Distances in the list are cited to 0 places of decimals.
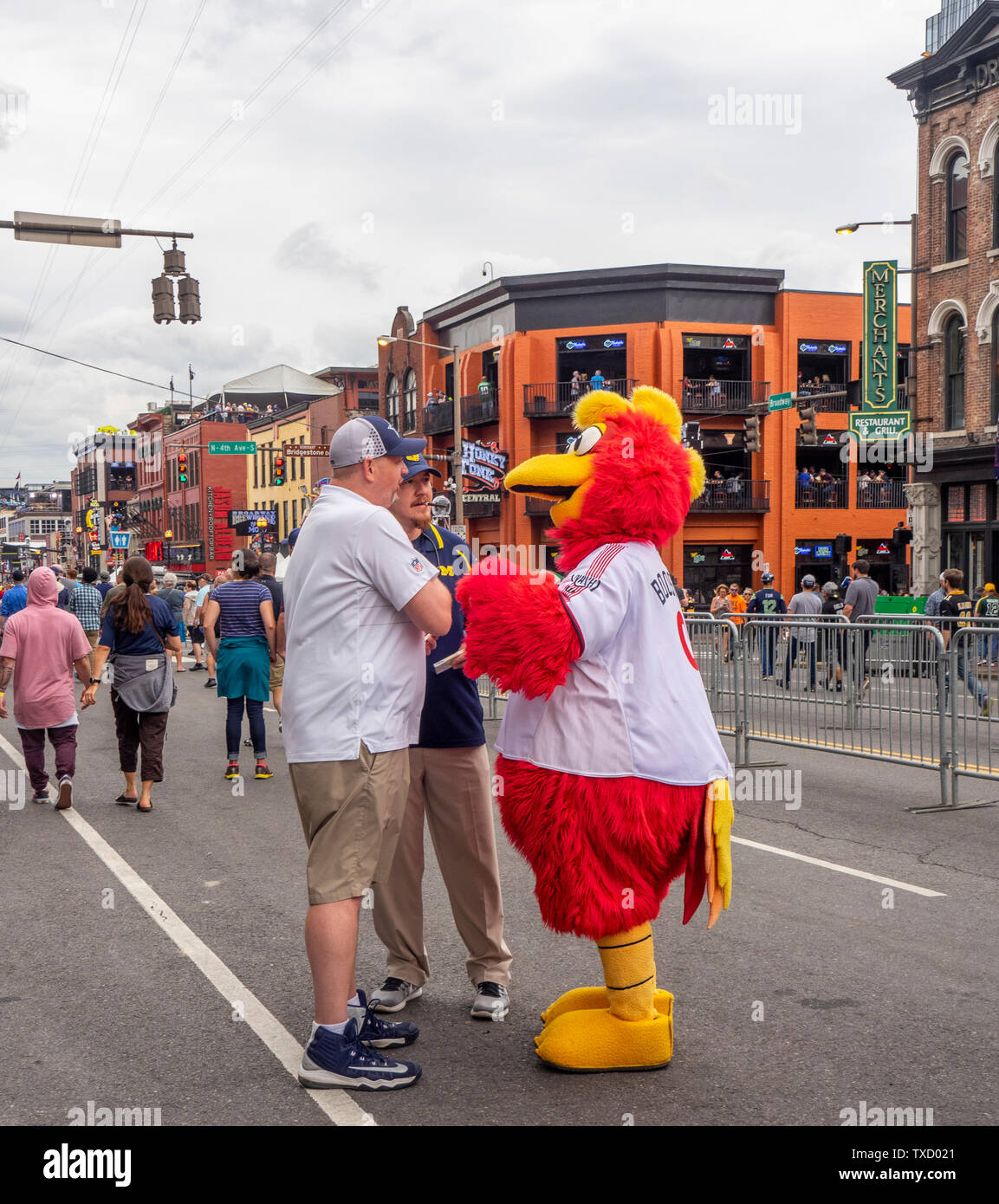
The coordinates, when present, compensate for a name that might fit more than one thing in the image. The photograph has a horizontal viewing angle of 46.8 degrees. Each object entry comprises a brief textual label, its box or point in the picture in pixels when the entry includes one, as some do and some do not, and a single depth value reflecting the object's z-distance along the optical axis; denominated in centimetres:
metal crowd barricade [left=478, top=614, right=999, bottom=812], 795
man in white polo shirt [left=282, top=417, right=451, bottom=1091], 351
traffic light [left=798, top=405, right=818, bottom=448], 2580
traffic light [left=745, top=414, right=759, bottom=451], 2784
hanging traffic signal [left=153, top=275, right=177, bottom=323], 1587
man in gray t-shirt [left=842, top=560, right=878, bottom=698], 1623
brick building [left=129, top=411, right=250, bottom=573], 6725
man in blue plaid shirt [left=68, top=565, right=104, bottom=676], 1608
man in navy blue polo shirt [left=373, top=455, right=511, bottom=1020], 429
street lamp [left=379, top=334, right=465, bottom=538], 2941
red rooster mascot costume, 358
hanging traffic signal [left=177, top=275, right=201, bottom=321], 1561
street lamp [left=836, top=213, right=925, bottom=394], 2656
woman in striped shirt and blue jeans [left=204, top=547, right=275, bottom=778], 965
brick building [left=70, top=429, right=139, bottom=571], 8512
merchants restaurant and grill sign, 2655
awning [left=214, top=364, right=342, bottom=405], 7569
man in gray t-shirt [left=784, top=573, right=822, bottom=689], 1747
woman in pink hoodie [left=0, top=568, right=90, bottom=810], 846
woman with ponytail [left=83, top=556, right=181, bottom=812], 856
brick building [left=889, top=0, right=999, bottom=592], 2491
